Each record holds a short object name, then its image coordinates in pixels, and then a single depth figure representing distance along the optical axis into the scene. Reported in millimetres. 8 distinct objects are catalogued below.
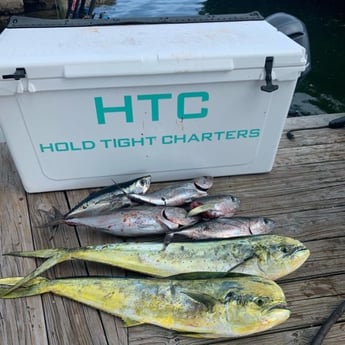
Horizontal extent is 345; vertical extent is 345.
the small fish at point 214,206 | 1535
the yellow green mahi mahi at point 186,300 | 1124
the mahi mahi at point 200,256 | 1296
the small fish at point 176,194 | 1617
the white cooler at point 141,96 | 1412
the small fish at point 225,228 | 1441
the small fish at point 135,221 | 1485
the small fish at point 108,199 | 1577
